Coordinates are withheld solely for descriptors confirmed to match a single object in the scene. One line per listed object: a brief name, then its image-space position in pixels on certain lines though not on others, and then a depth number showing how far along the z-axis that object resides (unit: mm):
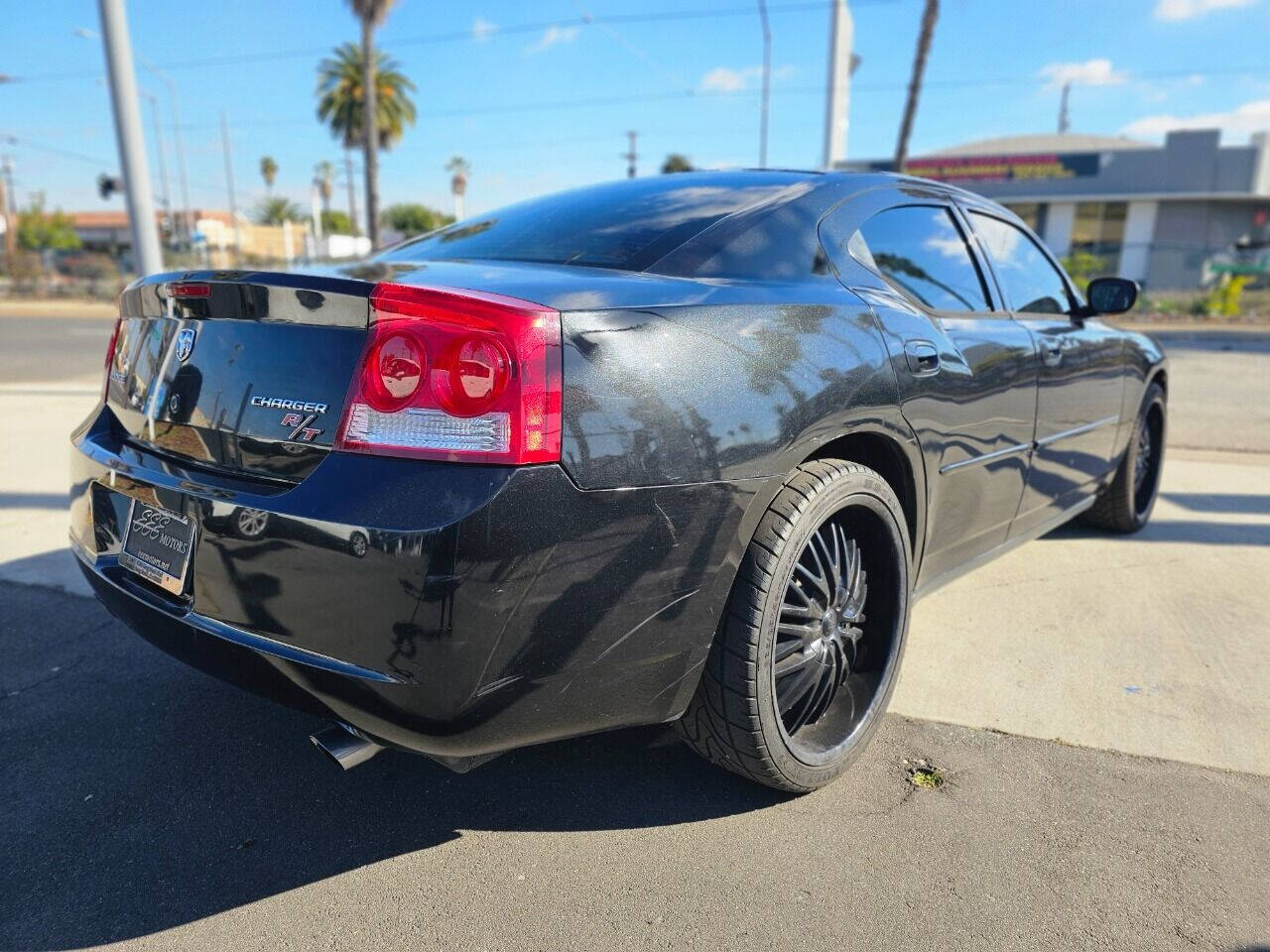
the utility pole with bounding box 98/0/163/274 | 7137
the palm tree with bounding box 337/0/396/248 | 23383
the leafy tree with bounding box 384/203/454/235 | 82962
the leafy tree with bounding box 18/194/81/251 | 66125
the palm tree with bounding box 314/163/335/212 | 89812
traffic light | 32459
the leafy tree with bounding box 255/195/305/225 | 85000
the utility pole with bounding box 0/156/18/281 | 35750
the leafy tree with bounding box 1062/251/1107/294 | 26703
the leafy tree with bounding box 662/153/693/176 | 59566
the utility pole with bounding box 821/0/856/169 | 17859
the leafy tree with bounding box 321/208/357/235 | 91250
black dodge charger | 1668
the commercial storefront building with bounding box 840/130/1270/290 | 32438
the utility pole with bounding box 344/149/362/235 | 68500
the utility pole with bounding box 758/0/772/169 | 26289
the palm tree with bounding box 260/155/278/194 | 81062
